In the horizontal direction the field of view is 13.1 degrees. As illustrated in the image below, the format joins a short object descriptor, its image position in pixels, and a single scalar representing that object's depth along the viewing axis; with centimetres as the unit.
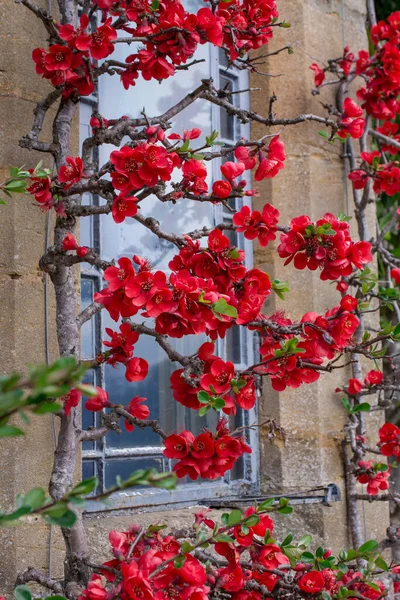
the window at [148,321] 239
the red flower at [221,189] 204
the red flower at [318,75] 266
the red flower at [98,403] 200
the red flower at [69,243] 204
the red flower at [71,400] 199
